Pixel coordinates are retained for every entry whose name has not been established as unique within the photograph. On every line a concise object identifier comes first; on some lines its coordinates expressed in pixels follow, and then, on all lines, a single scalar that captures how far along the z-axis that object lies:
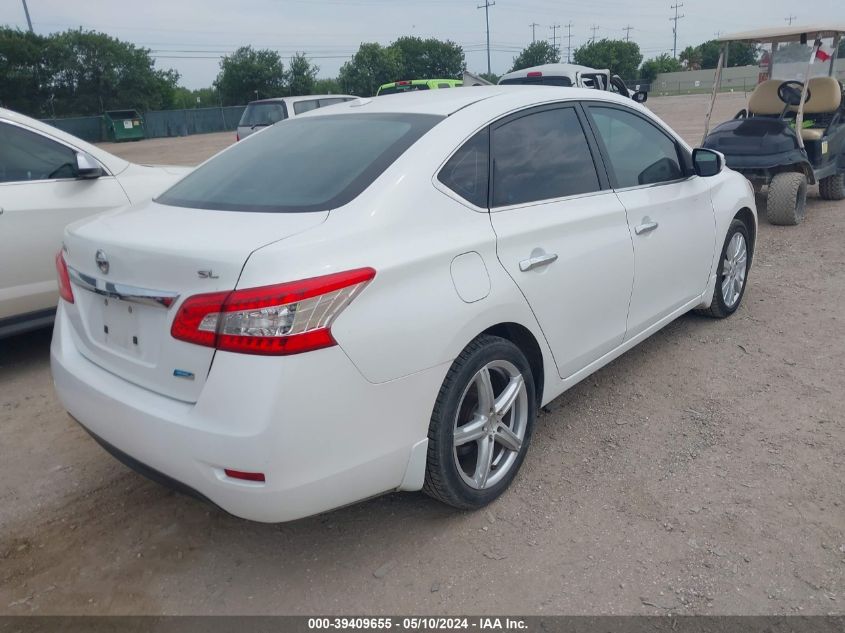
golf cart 7.58
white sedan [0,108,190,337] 4.38
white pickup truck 14.18
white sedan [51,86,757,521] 2.16
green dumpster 39.50
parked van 15.99
